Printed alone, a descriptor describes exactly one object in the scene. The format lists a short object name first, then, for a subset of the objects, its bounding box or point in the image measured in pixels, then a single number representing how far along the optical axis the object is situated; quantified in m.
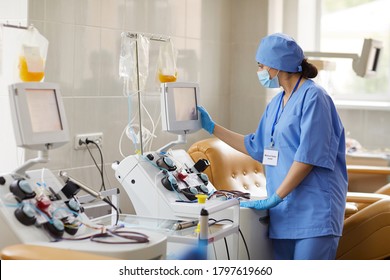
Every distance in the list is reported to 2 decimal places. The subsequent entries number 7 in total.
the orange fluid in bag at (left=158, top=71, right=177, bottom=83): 3.02
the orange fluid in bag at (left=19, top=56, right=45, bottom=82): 2.36
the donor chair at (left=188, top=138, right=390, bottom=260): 3.26
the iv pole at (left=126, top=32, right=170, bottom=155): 2.99
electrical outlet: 3.28
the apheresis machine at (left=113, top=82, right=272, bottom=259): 2.77
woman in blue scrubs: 2.84
